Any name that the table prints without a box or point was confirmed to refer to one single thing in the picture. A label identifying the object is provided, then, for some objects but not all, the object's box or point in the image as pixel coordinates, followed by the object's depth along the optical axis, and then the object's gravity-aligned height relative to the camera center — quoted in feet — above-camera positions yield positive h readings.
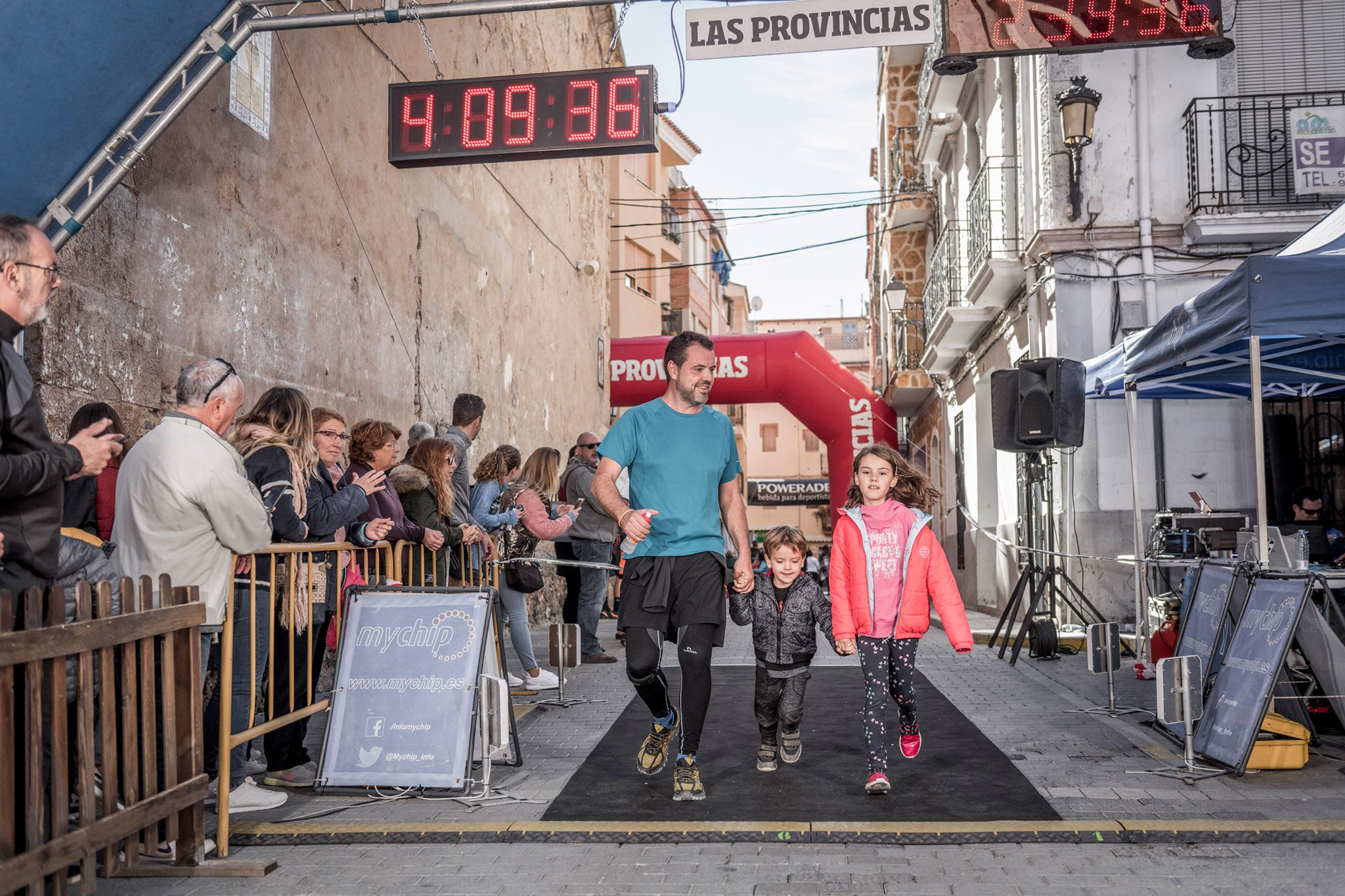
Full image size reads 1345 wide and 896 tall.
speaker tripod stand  33.42 -2.74
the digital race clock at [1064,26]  25.26 +9.85
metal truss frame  19.19 +7.10
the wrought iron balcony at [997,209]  47.87 +11.54
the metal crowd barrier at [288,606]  15.51 -1.54
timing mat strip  14.93 -4.31
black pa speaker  33.17 +2.39
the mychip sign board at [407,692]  17.43 -2.82
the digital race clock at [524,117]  26.58 +8.61
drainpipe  40.73 +9.98
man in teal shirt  17.65 -0.52
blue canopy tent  19.65 +2.90
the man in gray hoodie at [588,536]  34.78 -1.20
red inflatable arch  69.10 +6.09
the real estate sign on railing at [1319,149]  39.11 +10.96
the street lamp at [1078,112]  39.27 +12.32
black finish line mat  16.40 -4.40
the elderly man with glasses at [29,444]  12.00 +0.63
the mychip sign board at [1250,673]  18.15 -2.92
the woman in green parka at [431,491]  24.32 +0.17
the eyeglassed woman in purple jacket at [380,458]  22.43 +0.81
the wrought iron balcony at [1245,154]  39.91 +11.11
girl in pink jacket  18.40 -1.46
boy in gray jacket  18.97 -2.16
